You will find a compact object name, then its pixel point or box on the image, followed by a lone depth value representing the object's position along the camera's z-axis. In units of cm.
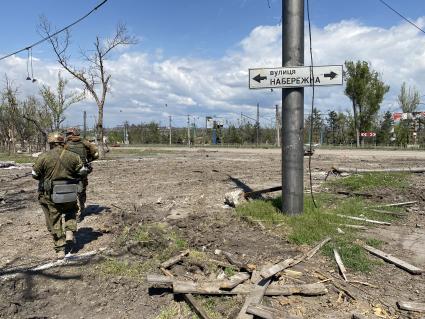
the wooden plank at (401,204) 915
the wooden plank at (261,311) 401
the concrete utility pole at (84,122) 5270
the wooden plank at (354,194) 1032
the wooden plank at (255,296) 407
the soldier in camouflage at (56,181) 639
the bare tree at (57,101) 3238
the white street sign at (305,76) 766
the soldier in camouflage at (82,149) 872
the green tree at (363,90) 4544
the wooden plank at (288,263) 490
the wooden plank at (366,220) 779
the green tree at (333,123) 5797
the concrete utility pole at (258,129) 5816
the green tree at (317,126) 5711
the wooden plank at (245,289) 457
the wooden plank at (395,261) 527
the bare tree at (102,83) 2622
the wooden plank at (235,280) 463
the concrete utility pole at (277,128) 4812
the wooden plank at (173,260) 549
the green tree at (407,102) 5300
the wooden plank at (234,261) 536
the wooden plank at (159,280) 483
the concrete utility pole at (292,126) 772
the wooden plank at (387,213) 855
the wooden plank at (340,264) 514
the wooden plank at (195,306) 419
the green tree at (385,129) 5331
